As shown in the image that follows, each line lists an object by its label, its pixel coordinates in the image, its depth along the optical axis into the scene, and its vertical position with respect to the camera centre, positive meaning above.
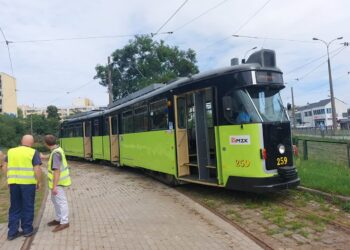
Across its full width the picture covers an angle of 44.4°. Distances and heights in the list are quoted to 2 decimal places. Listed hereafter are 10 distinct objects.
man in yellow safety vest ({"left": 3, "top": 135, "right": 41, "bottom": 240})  6.77 -0.62
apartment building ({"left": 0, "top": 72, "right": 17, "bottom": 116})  105.44 +13.15
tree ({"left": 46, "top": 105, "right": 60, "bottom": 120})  108.66 +8.10
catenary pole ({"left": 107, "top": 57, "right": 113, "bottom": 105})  32.07 +3.99
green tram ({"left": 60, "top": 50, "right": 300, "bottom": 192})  8.93 +0.11
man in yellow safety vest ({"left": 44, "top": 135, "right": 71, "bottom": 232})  7.15 -0.61
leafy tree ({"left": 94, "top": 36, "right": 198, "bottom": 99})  41.06 +7.31
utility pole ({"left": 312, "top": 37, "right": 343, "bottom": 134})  34.31 +3.05
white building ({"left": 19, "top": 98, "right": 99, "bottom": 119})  111.32 +10.16
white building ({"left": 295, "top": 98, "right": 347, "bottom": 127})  97.78 +3.57
